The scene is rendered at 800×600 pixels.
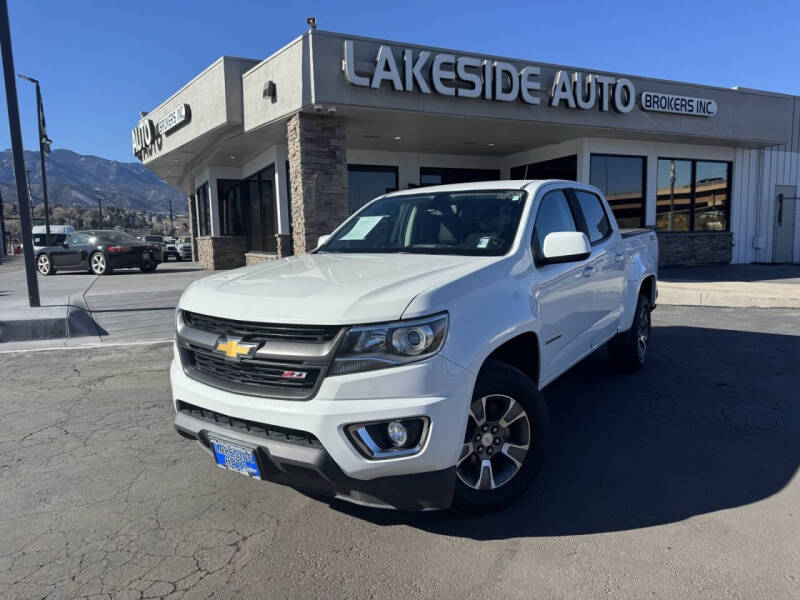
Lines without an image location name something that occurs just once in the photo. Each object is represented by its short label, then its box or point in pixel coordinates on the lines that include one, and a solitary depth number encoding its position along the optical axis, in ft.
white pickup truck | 8.09
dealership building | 39.01
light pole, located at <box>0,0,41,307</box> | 29.48
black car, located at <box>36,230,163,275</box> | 64.28
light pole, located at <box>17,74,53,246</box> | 83.97
